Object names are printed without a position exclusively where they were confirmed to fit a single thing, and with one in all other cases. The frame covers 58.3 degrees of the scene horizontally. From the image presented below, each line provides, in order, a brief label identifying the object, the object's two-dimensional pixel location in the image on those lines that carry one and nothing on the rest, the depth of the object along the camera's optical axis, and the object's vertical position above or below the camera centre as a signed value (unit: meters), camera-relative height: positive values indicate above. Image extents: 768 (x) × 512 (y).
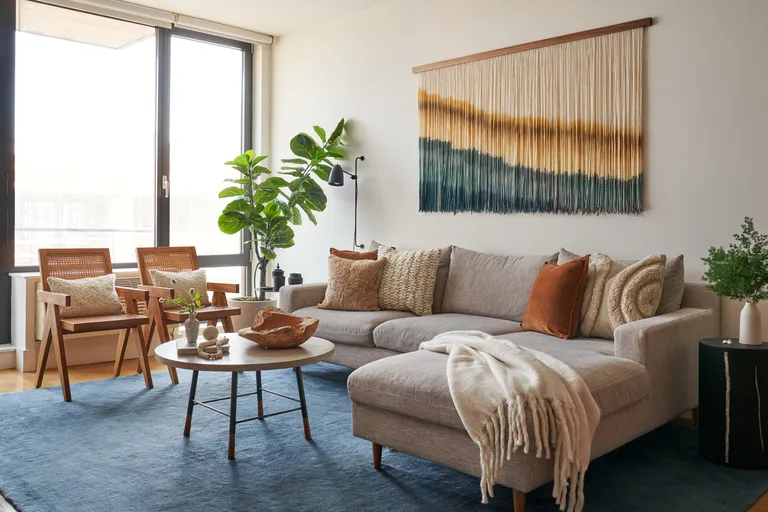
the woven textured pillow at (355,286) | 4.39 -0.27
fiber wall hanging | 3.84 +0.73
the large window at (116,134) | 4.97 +0.88
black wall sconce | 5.16 +0.51
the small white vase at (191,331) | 3.20 -0.41
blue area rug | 2.49 -0.92
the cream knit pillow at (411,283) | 4.30 -0.24
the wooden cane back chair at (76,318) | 4.00 -0.45
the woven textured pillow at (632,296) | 3.29 -0.24
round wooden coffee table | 2.81 -0.49
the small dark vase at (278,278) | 5.68 -0.28
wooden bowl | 3.06 -0.39
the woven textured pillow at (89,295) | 4.23 -0.33
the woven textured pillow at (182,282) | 4.66 -0.26
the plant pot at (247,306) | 5.33 -0.49
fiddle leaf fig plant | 5.38 +0.36
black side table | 2.78 -0.65
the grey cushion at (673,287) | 3.38 -0.20
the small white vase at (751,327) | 2.90 -0.34
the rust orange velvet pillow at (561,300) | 3.46 -0.28
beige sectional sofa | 2.48 -0.53
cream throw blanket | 2.23 -0.56
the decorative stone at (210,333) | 3.15 -0.41
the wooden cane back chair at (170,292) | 4.35 -0.32
